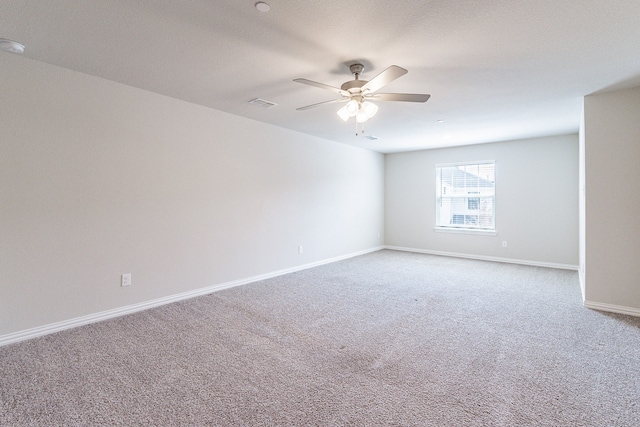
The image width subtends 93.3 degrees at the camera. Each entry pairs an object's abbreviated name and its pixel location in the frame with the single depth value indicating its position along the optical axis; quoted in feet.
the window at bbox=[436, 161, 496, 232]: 20.65
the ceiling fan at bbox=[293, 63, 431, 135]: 8.28
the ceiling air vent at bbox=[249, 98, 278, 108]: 12.09
